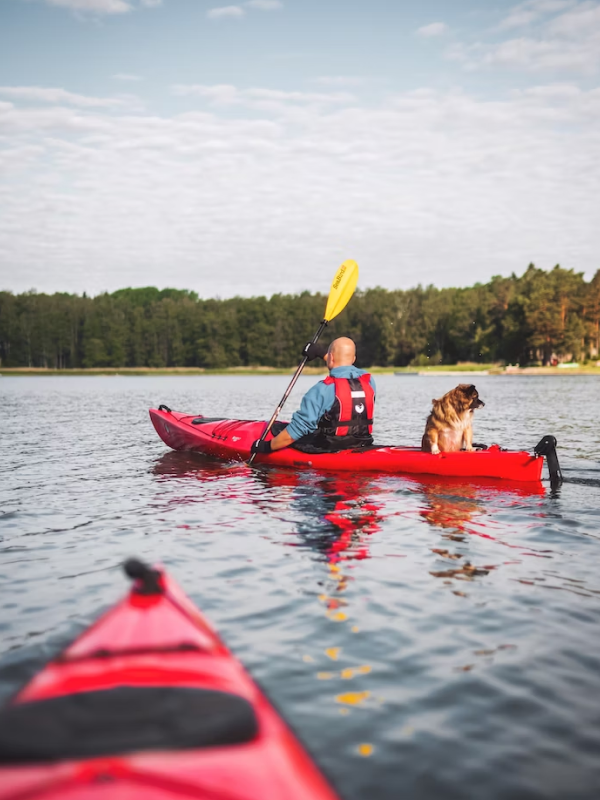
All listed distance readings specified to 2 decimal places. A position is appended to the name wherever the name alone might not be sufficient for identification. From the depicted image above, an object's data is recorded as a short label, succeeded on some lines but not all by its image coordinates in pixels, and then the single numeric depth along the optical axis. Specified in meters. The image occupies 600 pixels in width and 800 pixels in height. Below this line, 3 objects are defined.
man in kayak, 8.20
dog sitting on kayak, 7.88
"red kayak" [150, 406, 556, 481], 8.02
